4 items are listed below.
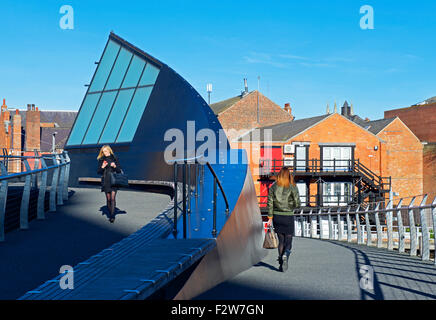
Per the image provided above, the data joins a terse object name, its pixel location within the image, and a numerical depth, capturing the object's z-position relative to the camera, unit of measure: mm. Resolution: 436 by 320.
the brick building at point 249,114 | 55938
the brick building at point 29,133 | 58250
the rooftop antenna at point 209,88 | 58688
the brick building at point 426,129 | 50531
